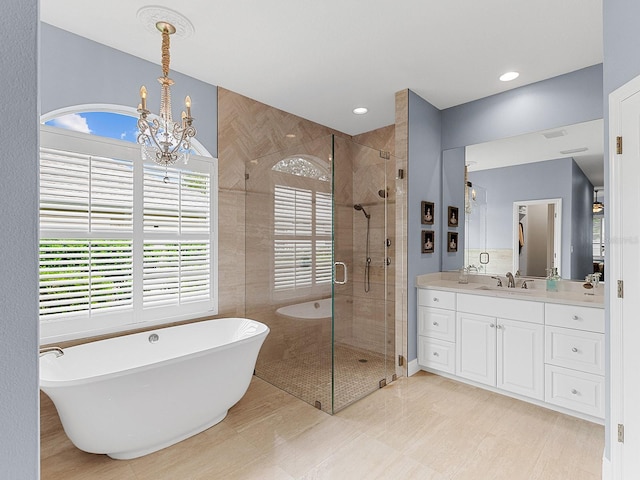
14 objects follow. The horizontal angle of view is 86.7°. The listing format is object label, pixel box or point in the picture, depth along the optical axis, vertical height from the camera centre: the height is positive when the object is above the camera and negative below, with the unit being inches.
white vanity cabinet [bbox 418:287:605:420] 96.0 -33.0
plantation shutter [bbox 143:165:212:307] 110.0 +2.2
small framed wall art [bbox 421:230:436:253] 137.4 +1.1
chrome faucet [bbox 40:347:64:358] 77.0 -25.1
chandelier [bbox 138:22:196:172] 83.1 +29.0
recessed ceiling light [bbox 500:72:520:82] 114.9 +57.6
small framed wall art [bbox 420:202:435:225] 136.1 +12.6
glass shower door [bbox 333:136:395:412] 114.7 -10.3
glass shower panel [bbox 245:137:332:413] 116.6 -7.4
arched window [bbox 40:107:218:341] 91.4 +3.7
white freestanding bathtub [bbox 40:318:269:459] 72.9 -35.0
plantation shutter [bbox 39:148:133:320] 90.3 +2.6
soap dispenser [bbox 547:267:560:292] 119.0 -12.7
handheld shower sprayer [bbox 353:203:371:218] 121.3 +12.9
